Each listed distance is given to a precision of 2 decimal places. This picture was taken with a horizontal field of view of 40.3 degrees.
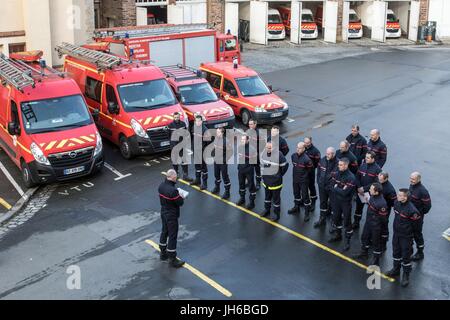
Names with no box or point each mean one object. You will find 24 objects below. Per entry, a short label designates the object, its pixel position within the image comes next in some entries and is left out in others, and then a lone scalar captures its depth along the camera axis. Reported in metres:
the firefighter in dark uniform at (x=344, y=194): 11.59
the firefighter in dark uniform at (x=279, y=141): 13.41
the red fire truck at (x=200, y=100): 18.17
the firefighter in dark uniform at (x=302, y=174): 12.70
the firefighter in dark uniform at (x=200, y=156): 14.65
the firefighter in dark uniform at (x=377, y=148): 13.55
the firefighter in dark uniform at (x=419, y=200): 11.02
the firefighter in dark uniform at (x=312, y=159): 12.97
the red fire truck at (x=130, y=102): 16.41
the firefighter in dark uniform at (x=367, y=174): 12.05
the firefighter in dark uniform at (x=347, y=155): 12.72
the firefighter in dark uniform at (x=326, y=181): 12.21
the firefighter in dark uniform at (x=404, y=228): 10.11
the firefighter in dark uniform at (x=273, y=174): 12.63
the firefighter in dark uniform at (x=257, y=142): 13.76
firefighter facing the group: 10.72
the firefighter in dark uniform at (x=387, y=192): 11.14
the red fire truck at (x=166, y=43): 21.89
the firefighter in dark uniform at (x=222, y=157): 13.94
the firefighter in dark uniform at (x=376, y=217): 10.54
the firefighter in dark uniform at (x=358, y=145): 13.88
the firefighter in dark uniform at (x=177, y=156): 15.21
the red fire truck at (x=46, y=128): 14.56
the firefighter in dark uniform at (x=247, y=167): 13.31
